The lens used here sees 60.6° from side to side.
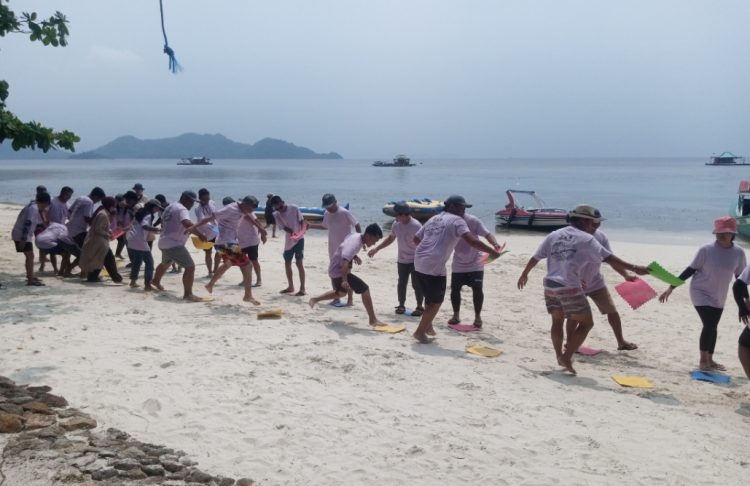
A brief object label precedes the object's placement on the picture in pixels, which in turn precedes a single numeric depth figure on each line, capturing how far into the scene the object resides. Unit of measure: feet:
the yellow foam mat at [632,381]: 20.67
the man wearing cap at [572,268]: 20.49
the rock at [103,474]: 12.92
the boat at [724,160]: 481.87
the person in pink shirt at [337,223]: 31.60
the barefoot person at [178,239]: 30.22
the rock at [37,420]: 15.07
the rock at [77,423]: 15.17
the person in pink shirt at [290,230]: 33.63
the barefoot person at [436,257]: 23.86
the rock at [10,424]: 14.84
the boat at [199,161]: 502.38
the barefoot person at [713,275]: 21.94
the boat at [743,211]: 78.38
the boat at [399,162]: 440.86
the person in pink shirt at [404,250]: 29.27
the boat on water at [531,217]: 90.27
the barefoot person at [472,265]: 27.17
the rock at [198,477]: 13.20
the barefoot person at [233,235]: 31.24
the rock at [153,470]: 13.28
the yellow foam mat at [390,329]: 25.74
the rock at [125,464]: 13.28
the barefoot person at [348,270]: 25.43
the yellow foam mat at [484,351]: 23.31
